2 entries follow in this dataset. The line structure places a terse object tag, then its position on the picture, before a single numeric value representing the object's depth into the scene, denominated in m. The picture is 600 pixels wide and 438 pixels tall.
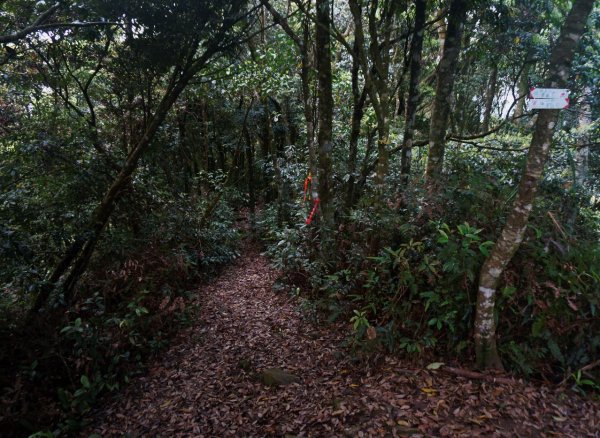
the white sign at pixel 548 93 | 3.15
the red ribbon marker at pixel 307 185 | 8.20
